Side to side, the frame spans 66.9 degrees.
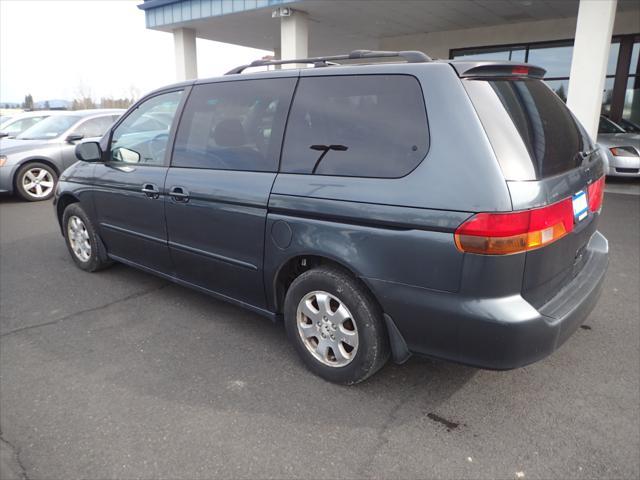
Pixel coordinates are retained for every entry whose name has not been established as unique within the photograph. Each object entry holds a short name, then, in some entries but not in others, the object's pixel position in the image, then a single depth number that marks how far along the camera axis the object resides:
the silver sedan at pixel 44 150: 8.75
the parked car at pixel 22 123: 10.67
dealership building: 11.01
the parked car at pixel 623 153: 9.07
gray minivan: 2.20
